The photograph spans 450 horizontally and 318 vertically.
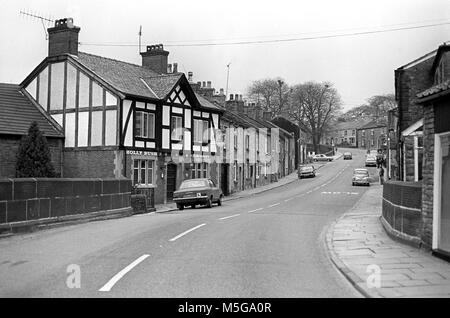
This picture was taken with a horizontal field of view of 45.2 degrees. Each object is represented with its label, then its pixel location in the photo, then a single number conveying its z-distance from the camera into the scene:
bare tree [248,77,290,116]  96.44
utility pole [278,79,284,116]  96.66
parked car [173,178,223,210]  29.41
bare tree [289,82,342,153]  98.88
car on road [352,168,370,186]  54.72
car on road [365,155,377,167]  85.44
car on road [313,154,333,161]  102.31
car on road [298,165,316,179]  67.50
